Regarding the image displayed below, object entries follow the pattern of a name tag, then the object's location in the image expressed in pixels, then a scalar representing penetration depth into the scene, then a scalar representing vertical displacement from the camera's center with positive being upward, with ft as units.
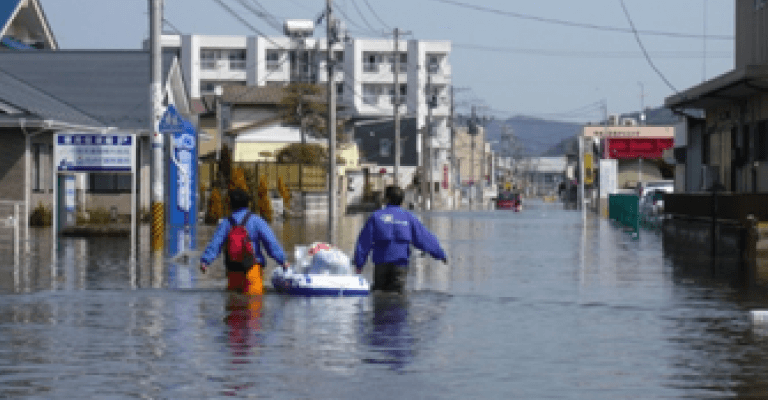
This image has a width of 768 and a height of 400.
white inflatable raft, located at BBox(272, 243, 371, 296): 61.93 -3.05
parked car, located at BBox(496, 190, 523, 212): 342.75 +1.10
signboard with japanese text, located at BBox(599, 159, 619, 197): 289.33 +5.96
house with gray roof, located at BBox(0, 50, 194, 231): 129.08 +10.25
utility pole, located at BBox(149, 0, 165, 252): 98.58 +5.71
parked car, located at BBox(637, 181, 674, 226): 166.81 -0.12
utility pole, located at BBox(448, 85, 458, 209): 406.11 +15.32
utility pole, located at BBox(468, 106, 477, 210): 487.20 +27.32
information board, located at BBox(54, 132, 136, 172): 109.50 +4.22
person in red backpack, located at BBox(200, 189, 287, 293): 55.88 -1.32
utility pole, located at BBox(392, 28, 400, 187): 264.52 +18.33
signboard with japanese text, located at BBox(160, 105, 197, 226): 140.77 +2.95
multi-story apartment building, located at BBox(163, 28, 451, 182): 411.54 +40.54
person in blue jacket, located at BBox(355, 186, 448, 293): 59.47 -1.16
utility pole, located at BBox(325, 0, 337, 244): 168.66 +13.04
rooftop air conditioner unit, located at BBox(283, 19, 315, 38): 335.47 +42.17
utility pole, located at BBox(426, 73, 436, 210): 330.13 +16.08
